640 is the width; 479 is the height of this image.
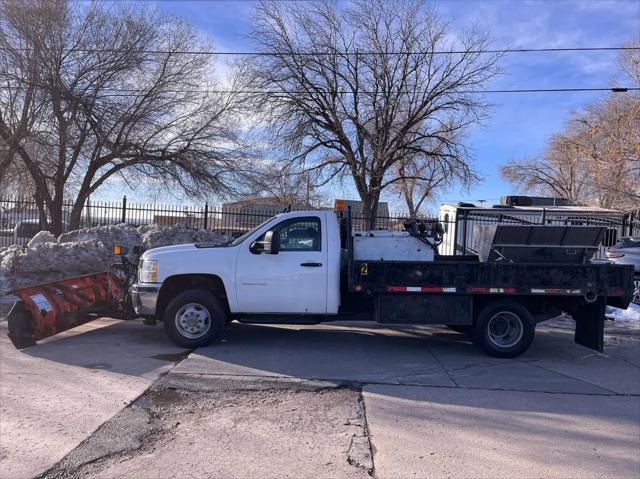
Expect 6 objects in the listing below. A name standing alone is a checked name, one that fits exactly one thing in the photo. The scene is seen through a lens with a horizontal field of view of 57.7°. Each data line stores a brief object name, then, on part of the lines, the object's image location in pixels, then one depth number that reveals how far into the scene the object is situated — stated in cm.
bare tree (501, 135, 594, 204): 4191
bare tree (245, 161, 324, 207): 2100
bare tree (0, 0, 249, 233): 1686
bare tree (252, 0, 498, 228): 2048
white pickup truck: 845
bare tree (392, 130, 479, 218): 2205
